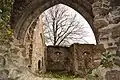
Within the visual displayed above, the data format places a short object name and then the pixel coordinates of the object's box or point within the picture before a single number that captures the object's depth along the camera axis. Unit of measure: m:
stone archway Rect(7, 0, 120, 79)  3.17
